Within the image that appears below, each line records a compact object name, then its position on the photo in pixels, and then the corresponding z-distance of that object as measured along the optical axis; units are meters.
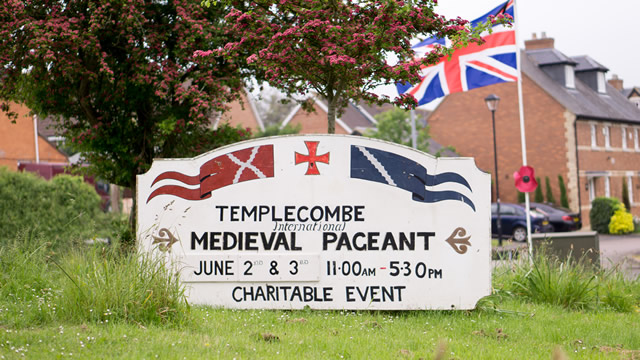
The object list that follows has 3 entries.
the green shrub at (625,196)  39.96
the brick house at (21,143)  35.94
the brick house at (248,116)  49.78
